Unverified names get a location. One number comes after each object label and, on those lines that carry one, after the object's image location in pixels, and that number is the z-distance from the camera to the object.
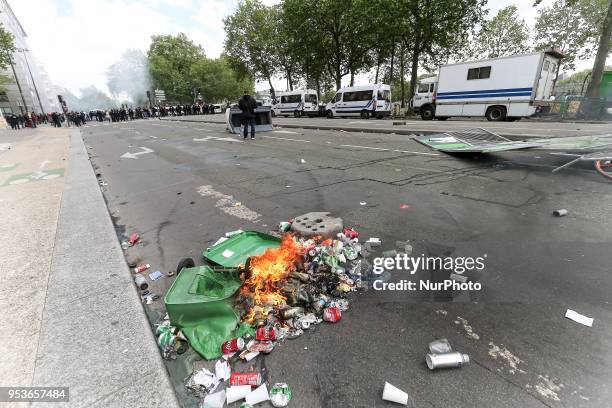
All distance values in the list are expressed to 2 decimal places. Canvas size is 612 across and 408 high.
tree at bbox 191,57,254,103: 66.31
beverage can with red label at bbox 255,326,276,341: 2.02
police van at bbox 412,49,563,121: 15.34
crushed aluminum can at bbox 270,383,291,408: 1.60
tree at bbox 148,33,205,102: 66.12
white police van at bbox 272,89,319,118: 32.41
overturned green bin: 2.00
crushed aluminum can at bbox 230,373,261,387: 1.70
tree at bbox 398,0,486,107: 24.25
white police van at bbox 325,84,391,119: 24.88
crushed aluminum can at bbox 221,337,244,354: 1.93
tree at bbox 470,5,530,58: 40.47
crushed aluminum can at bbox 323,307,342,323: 2.17
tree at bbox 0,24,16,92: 34.14
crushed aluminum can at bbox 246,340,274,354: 1.94
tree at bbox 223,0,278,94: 43.41
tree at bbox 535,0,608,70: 34.56
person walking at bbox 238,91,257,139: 12.69
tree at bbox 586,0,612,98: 17.77
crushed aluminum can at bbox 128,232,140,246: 3.70
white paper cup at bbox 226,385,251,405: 1.63
